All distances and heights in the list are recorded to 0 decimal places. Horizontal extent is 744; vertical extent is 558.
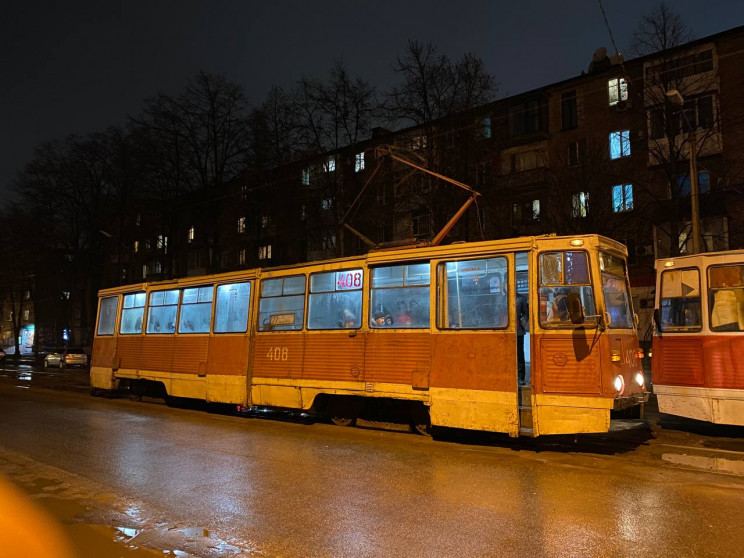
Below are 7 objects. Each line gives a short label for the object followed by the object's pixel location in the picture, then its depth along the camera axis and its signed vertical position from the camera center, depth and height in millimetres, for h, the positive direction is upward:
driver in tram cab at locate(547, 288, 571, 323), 8062 +718
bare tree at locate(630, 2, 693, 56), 22812 +13431
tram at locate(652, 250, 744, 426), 9023 +343
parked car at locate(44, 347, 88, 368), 36469 -566
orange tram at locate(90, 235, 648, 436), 7906 +285
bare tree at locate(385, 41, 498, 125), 23250 +11295
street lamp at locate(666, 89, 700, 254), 15672 +5252
